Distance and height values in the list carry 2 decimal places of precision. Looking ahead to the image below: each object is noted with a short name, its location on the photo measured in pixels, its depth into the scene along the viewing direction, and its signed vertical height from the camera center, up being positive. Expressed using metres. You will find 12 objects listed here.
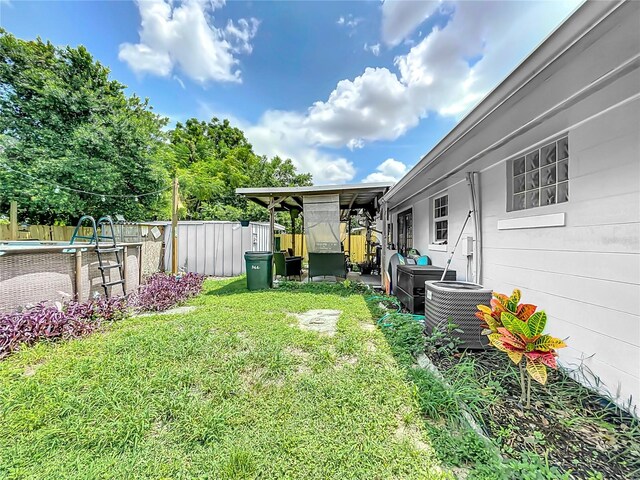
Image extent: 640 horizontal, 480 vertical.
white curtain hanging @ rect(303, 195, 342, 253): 6.92 +0.48
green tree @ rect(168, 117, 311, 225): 18.22 +5.73
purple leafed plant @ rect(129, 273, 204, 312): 4.98 -1.13
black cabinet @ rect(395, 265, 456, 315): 4.27 -0.68
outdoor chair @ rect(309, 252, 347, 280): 7.29 -0.70
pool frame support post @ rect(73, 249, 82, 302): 4.31 -0.70
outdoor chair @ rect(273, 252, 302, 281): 7.96 -0.80
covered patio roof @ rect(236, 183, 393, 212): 6.67 +1.25
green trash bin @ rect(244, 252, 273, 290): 6.71 -0.79
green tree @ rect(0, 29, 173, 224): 9.59 +3.99
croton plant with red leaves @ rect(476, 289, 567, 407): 1.73 -0.70
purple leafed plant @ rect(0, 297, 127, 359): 3.11 -1.12
